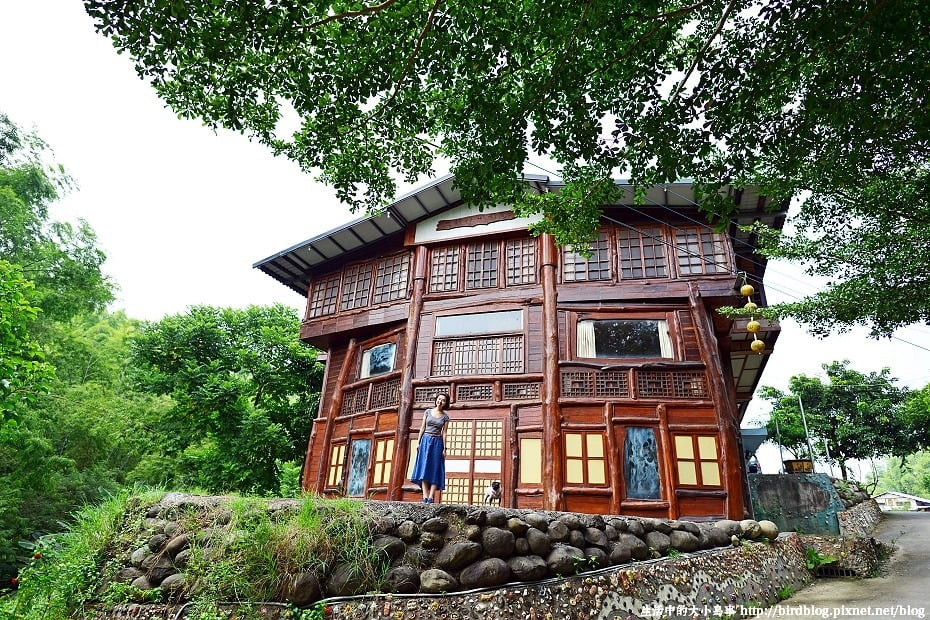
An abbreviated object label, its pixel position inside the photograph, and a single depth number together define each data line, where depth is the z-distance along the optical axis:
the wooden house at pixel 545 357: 11.91
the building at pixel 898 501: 41.65
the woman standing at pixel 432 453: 7.18
